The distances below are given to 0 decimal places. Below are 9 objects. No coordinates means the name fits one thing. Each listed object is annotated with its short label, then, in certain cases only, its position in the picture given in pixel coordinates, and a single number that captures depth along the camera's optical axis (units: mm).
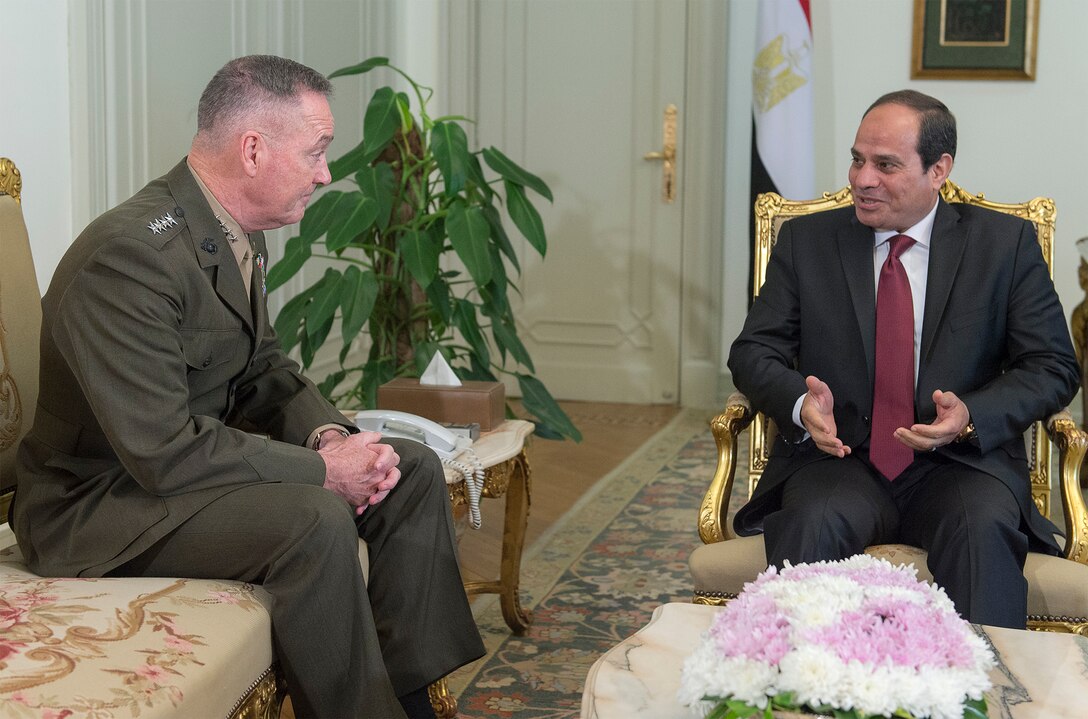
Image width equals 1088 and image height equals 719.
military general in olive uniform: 1854
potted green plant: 3344
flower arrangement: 1251
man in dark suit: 2287
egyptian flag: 5039
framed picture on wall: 5074
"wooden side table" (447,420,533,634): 2758
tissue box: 2832
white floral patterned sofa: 1459
